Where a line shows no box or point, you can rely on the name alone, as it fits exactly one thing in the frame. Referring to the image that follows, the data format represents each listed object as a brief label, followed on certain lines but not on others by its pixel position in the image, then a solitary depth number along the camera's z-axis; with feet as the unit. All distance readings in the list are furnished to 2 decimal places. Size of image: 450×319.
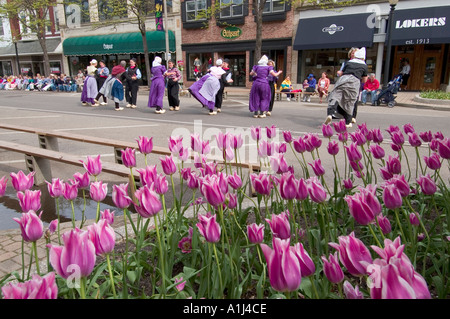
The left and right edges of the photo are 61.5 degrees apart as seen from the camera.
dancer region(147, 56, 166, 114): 44.31
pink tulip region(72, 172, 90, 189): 6.39
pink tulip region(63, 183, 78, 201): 6.08
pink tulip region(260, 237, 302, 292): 2.98
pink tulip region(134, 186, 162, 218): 4.57
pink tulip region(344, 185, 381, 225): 4.19
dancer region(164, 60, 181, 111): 45.88
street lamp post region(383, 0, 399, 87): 53.52
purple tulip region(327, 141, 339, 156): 8.19
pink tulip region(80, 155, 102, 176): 6.86
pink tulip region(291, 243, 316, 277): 3.29
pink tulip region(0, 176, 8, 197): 5.94
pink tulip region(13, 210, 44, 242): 4.28
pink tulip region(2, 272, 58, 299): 2.85
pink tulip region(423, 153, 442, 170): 7.19
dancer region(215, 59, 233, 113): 42.88
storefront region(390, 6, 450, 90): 64.23
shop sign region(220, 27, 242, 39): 87.35
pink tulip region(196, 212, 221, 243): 4.39
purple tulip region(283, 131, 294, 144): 9.22
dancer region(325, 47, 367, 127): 29.76
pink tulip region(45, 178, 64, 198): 6.04
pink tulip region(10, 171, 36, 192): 6.12
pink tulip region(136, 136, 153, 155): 7.55
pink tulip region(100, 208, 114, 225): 5.33
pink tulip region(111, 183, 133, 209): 5.42
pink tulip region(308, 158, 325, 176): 7.11
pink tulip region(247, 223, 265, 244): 4.66
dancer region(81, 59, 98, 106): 52.68
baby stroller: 51.47
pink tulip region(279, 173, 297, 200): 5.21
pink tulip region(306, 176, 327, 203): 5.32
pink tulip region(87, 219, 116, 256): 3.83
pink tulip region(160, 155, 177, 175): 6.53
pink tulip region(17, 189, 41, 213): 5.35
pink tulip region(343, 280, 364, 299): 3.27
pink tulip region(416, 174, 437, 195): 6.12
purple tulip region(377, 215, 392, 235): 4.98
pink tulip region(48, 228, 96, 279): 3.21
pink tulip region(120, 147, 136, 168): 7.14
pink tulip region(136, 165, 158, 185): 5.77
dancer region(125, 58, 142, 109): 48.86
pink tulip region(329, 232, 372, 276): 3.22
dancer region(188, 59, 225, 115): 42.22
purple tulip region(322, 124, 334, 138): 9.45
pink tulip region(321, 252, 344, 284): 3.65
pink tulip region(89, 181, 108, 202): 5.81
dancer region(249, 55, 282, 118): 38.88
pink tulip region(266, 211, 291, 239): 4.33
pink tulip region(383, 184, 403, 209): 4.93
